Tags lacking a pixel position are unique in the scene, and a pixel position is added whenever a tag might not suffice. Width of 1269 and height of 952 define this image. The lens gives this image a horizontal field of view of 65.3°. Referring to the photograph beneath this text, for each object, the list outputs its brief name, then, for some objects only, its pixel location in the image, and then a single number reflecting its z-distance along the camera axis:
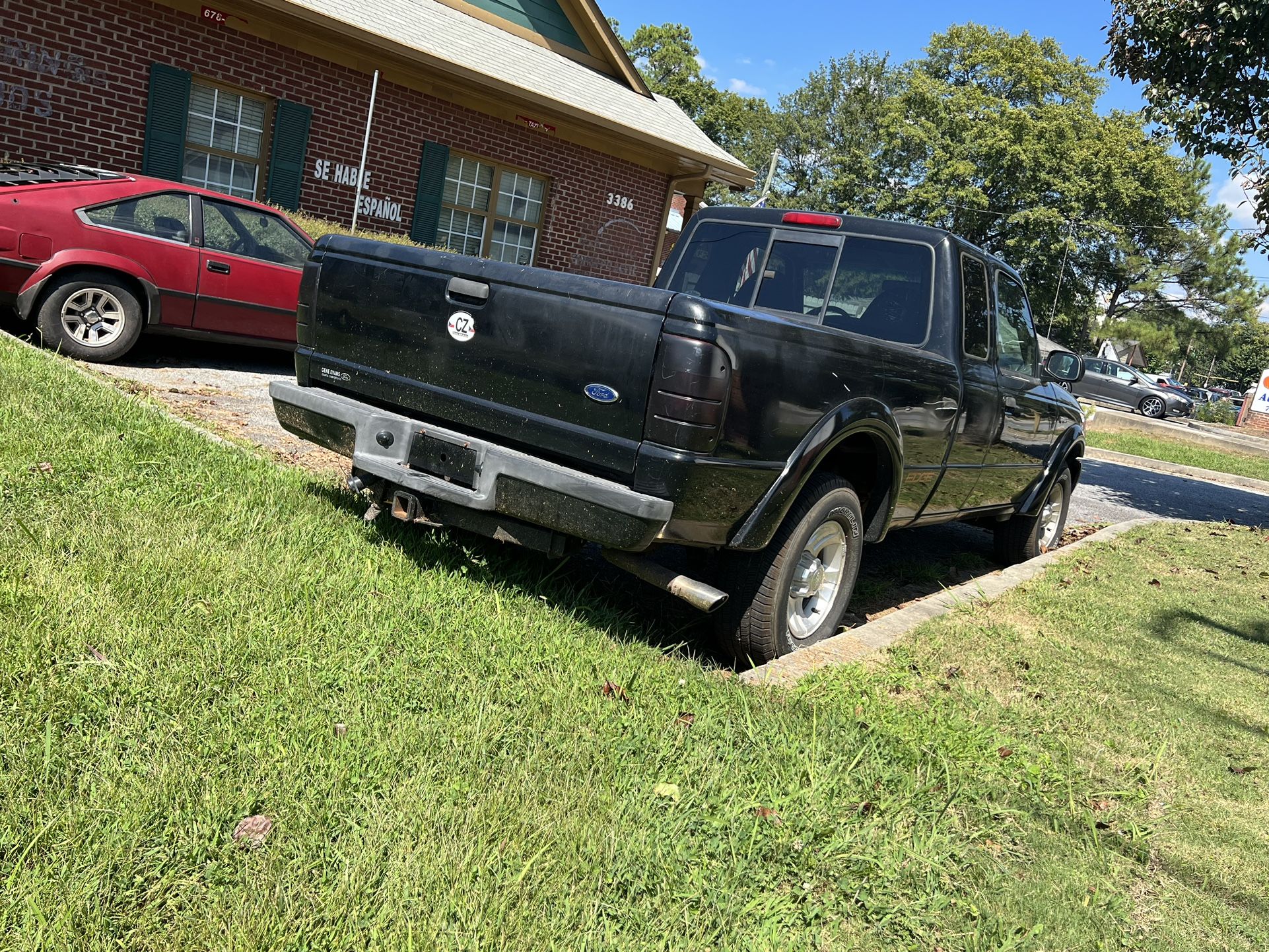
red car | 6.96
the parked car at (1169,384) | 39.28
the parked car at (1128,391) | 35.97
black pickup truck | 3.41
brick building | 10.61
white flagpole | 12.04
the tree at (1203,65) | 9.66
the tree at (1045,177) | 44.78
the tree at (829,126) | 55.38
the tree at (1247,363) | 82.54
